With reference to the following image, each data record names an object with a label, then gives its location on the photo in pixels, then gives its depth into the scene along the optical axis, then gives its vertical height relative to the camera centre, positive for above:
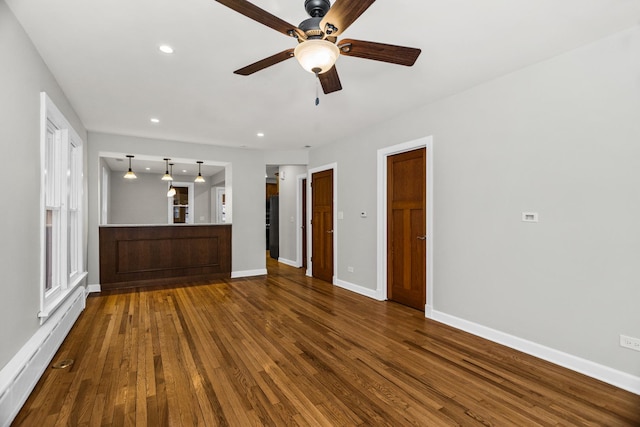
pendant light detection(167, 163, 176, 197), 8.41 +0.66
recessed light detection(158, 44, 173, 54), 2.48 +1.35
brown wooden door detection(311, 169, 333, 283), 5.70 -0.17
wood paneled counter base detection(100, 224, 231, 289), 5.23 -0.67
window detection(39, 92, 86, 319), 3.01 +0.09
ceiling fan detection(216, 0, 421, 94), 1.53 +1.02
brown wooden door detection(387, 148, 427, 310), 3.99 -0.18
